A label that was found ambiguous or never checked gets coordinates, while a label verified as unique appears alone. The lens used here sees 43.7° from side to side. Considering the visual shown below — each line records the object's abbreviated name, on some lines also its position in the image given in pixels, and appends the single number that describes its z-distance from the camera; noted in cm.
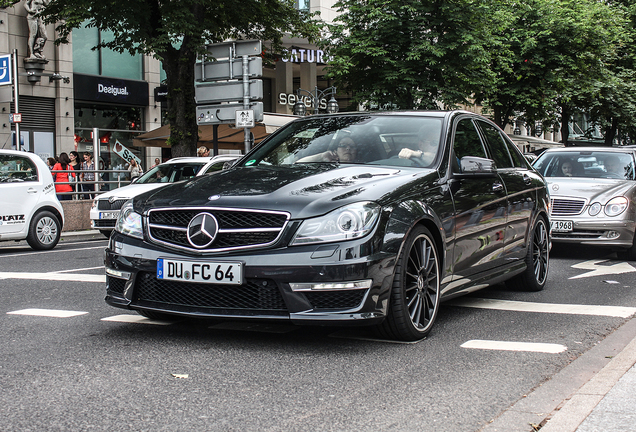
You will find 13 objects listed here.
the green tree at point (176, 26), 1803
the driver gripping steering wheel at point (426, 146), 558
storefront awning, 2295
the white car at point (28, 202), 1223
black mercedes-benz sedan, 443
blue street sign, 1684
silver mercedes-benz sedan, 1035
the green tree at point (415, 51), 2588
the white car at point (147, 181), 1461
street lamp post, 2988
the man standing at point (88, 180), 1845
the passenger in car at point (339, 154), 566
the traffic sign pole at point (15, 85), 1652
